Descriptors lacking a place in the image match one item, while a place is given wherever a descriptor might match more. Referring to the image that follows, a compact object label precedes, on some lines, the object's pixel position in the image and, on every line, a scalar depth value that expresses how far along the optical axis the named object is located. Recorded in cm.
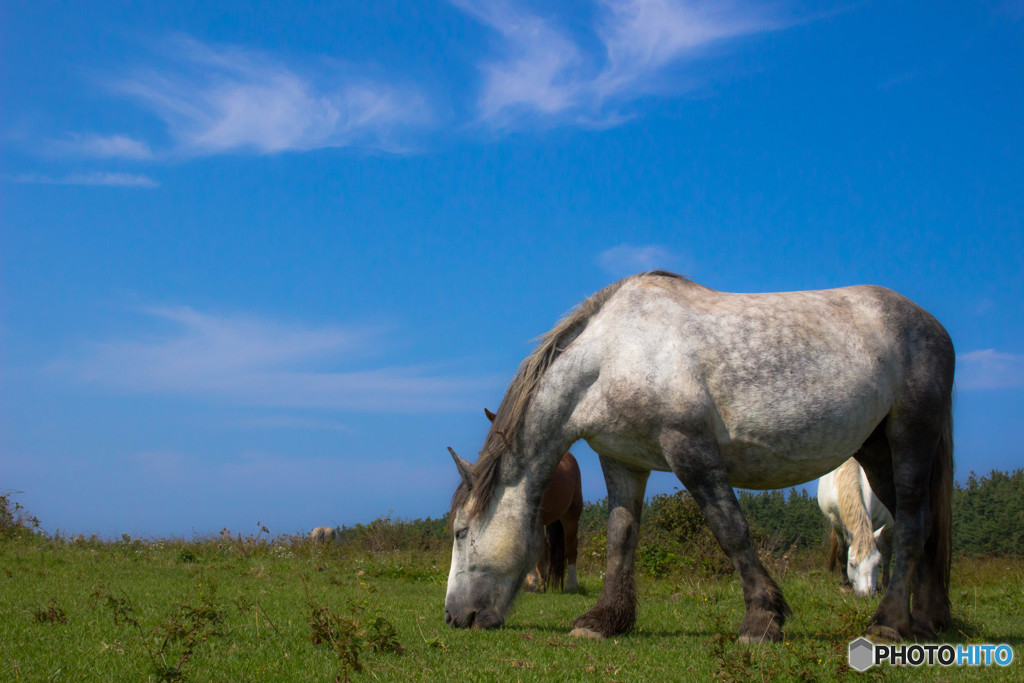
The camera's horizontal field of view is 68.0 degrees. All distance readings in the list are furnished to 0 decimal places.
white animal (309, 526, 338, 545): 2258
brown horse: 906
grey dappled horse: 541
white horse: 988
